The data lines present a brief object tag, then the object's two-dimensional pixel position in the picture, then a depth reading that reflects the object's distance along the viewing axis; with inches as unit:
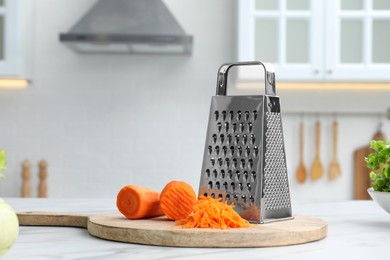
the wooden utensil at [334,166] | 130.5
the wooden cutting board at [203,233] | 54.4
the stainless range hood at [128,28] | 119.0
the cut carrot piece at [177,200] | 60.2
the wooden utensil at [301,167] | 130.1
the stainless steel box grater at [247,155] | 62.2
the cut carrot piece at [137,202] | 60.8
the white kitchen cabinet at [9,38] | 123.5
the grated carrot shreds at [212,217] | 57.0
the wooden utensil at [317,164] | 130.2
